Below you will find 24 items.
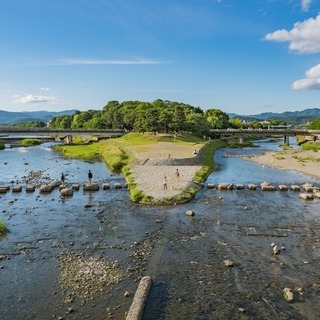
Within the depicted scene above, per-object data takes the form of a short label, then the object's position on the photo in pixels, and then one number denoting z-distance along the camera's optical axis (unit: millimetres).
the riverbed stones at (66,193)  39594
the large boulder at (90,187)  42500
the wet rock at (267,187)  42625
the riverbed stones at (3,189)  41981
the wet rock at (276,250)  23055
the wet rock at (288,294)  17422
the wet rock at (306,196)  38125
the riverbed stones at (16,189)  42122
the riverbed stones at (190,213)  31422
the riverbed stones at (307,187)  42272
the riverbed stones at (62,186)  43094
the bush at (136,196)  36281
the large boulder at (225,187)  43094
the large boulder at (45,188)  41812
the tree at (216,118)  152575
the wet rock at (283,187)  42812
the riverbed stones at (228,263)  21188
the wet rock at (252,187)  43219
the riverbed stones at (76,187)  42744
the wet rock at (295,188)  42438
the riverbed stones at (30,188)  42038
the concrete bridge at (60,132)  114625
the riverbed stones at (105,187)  42912
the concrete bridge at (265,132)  128750
